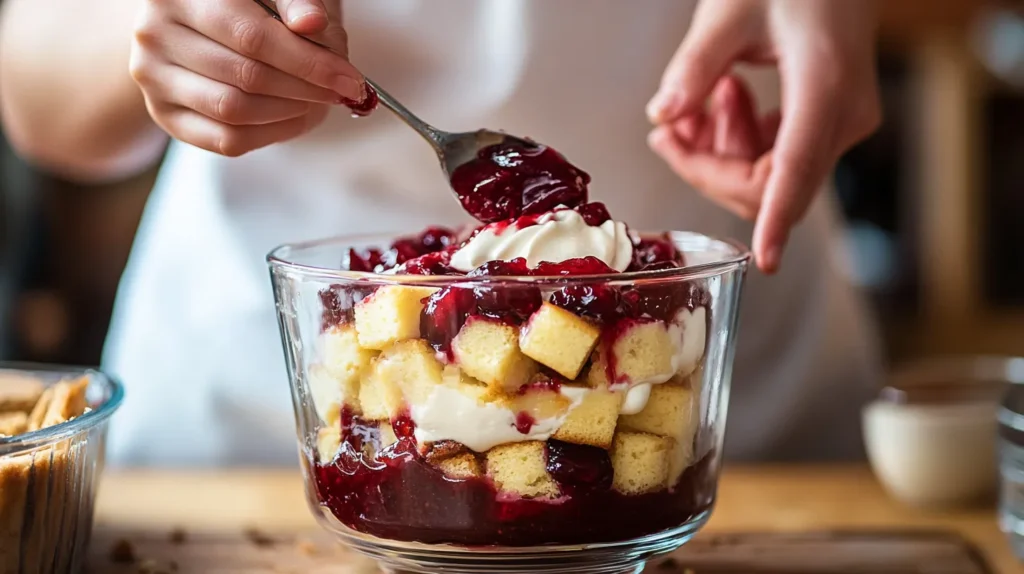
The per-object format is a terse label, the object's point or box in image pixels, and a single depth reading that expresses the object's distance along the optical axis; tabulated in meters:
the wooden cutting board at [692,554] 0.86
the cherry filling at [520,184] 0.77
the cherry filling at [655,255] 0.71
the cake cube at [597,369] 0.63
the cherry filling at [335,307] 0.66
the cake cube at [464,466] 0.64
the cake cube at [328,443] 0.70
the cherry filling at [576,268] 0.65
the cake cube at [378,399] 0.64
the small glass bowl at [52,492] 0.71
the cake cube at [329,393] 0.67
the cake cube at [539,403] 0.63
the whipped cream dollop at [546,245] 0.69
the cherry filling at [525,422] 0.63
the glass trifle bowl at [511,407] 0.62
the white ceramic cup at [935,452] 1.02
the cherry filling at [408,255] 0.69
